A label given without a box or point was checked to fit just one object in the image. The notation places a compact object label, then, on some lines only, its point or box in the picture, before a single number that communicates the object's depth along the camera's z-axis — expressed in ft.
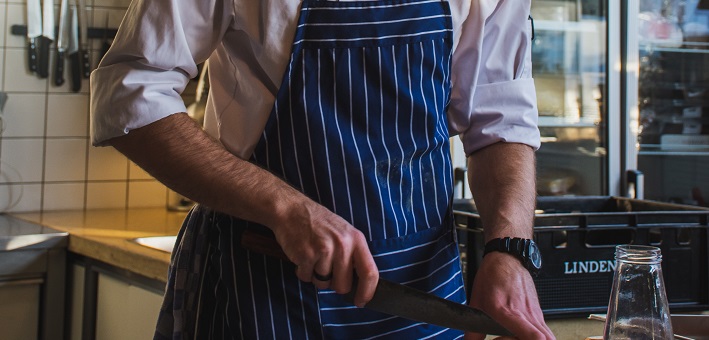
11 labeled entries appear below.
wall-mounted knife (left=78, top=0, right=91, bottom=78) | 8.75
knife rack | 8.78
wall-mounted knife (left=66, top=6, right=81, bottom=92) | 8.67
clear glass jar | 2.61
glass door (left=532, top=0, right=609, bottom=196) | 9.17
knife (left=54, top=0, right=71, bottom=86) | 8.64
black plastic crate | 4.79
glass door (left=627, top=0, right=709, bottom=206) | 9.41
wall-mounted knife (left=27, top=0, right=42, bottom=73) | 8.44
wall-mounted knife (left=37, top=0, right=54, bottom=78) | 8.52
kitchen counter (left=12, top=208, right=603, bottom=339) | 4.88
